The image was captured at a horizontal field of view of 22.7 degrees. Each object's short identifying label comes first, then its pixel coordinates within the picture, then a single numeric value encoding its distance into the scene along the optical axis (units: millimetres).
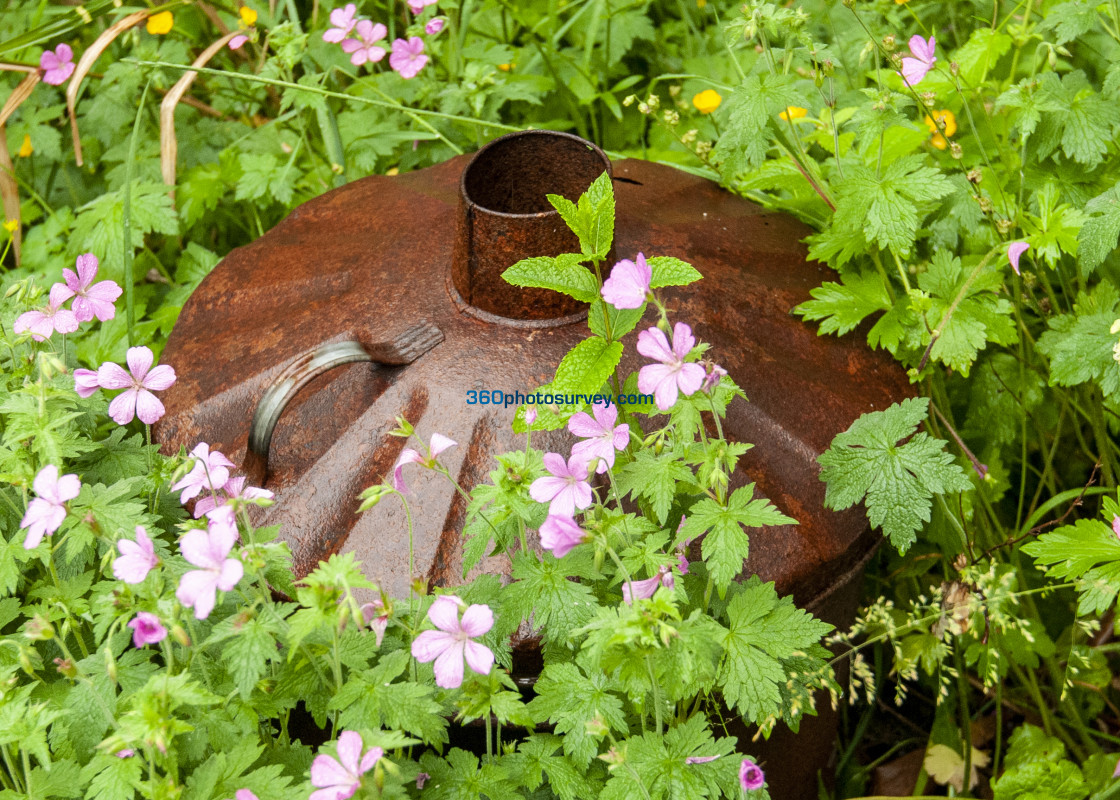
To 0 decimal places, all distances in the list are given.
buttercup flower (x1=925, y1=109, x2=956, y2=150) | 1819
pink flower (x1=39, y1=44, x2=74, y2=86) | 1994
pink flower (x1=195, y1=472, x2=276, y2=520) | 1480
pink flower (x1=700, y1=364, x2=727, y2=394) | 1460
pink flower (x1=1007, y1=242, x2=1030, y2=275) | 1656
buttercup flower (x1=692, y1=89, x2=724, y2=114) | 2011
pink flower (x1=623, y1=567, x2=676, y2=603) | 1445
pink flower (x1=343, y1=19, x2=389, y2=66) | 1936
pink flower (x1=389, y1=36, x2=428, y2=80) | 1932
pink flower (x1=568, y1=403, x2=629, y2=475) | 1462
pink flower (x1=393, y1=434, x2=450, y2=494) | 1466
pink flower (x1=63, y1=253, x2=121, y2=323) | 1611
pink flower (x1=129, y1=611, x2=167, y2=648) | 1412
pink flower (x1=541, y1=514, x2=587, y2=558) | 1429
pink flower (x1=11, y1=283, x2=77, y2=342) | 1580
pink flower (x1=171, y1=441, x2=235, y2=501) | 1486
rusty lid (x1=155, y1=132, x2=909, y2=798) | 1575
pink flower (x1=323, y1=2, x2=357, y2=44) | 1917
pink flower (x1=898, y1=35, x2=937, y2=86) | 1684
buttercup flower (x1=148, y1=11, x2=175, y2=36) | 2056
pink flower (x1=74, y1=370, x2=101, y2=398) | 1532
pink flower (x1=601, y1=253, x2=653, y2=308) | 1450
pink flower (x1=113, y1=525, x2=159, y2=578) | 1423
